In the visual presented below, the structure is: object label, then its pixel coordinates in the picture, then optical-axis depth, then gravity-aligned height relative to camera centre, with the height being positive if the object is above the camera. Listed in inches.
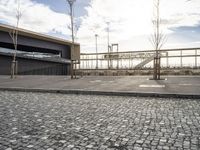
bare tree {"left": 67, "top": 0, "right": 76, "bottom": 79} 492.0 +198.7
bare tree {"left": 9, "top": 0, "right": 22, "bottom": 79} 604.8 +225.4
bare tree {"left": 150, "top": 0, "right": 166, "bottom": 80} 432.8 +107.7
